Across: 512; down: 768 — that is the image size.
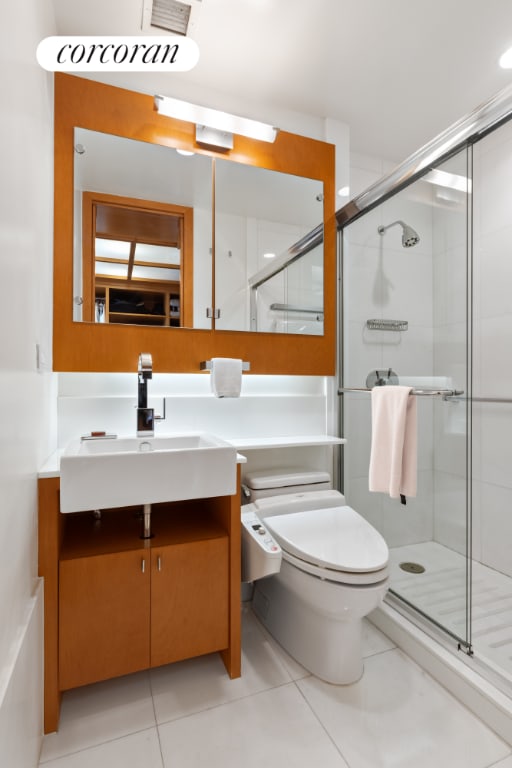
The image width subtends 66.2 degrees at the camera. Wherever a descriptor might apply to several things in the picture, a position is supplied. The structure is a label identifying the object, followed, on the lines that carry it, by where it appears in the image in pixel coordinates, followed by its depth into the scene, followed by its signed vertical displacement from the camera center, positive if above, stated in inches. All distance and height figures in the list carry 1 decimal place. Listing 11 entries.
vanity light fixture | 66.7 +46.2
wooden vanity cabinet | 47.1 -27.5
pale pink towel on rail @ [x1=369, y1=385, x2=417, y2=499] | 60.4 -9.8
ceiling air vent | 56.3 +54.6
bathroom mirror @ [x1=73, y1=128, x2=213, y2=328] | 64.5 +25.5
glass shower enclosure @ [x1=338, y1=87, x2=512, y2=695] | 58.6 +4.0
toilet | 50.3 -25.3
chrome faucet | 61.3 -4.6
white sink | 44.2 -11.3
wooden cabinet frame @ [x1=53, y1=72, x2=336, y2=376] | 63.3 +20.0
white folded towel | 66.4 +0.9
